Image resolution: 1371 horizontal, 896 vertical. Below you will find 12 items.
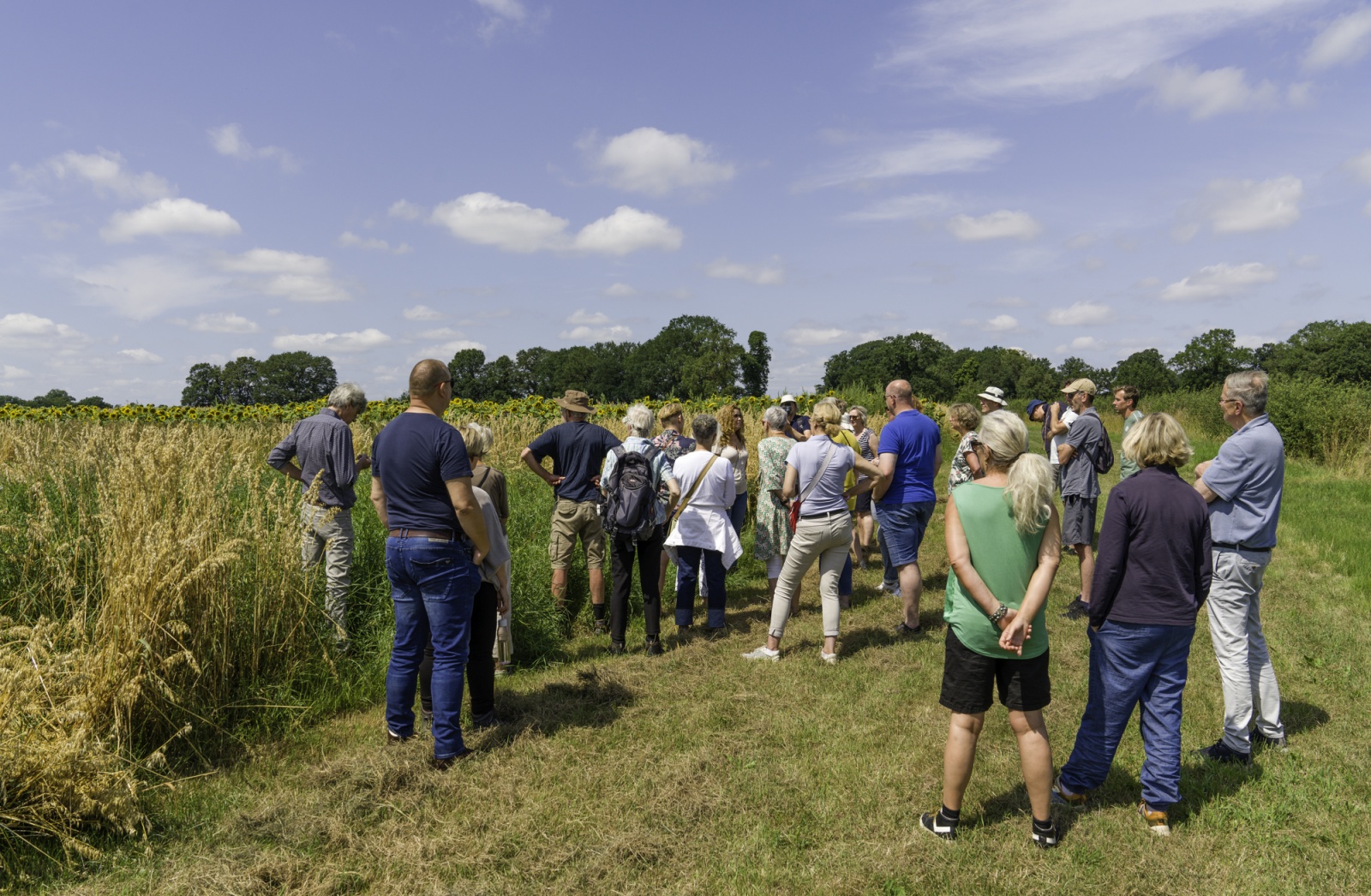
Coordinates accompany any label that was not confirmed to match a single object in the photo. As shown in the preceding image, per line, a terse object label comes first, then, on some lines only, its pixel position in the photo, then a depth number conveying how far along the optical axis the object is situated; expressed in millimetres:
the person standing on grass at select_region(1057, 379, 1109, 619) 7434
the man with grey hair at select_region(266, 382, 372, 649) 5570
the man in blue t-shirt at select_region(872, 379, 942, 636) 6410
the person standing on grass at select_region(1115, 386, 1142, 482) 7525
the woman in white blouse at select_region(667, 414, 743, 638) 6344
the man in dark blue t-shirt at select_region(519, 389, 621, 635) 6363
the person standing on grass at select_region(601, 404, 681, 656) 5957
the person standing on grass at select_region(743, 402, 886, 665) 5625
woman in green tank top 3139
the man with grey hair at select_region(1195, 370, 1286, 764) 4043
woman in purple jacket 3387
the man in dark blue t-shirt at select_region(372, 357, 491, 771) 3941
